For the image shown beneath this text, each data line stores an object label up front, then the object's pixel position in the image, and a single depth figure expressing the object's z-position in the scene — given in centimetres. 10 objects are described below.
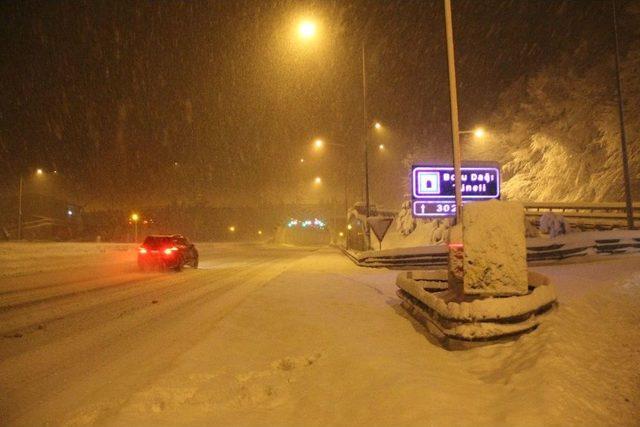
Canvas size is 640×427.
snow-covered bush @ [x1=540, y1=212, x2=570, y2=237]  2273
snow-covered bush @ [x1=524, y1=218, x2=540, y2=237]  2378
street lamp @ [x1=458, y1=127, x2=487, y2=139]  2580
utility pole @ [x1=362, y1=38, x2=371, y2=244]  2586
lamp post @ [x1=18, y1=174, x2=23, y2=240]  4235
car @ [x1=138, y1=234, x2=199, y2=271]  2273
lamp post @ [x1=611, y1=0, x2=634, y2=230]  1984
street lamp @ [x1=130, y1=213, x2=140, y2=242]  4344
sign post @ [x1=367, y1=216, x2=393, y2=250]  2748
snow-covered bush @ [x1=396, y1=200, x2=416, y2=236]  4150
